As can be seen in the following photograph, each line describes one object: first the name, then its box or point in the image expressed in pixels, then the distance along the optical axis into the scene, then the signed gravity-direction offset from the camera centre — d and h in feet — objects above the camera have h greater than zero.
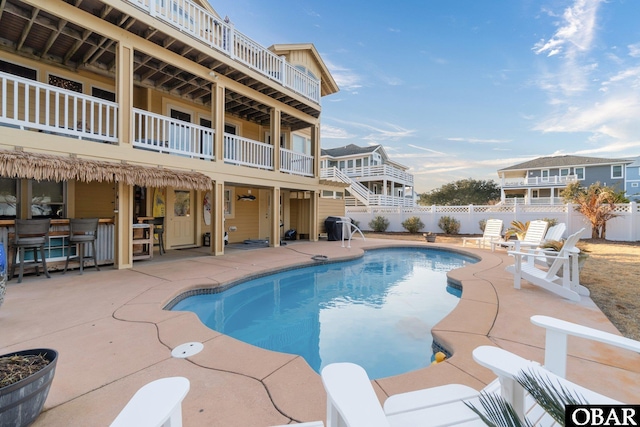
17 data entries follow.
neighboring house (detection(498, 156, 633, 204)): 92.69 +12.87
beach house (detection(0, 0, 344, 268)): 18.39 +7.93
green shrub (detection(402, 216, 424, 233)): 56.75 -2.93
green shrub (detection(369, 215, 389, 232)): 60.90 -2.99
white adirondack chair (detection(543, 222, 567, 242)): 20.31 -1.53
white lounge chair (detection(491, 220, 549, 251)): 21.54 -1.88
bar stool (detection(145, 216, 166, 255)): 27.24 -1.87
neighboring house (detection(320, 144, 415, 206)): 76.07 +11.46
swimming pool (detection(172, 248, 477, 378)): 12.02 -5.99
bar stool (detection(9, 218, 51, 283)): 17.17 -1.96
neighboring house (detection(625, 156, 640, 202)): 98.43 +11.82
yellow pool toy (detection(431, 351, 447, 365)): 9.67 -5.07
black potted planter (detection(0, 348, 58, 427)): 5.23 -3.70
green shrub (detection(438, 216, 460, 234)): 54.24 -2.73
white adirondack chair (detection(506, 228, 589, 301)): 15.12 -3.66
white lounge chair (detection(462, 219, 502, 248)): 35.03 -2.85
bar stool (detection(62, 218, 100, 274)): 19.39 -1.97
